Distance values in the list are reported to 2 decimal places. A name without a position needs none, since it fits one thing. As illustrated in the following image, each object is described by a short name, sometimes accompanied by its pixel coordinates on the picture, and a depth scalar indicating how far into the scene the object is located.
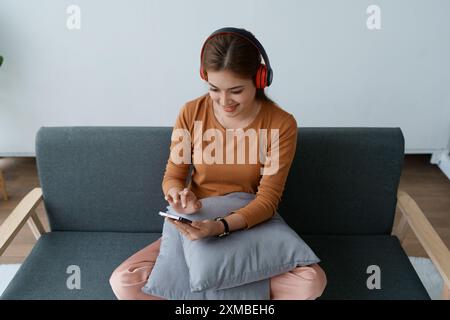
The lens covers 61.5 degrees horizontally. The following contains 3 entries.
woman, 1.09
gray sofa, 1.36
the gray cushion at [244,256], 1.05
